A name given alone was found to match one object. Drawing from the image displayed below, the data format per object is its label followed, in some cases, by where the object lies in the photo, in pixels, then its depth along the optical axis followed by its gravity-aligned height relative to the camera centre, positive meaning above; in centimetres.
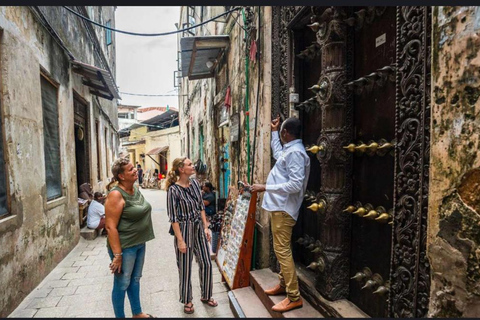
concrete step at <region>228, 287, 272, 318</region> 276 -168
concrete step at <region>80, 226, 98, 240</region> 621 -188
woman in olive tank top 253 -80
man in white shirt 238 -46
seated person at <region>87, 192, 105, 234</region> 606 -145
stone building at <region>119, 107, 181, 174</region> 2197 +78
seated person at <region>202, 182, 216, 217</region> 568 -108
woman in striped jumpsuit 299 -88
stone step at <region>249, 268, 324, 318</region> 239 -150
